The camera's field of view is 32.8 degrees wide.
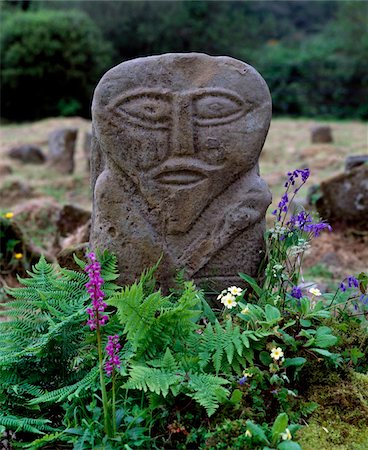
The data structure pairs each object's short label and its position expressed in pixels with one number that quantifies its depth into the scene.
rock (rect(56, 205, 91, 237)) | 6.64
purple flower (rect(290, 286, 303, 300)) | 3.17
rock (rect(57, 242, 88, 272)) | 4.14
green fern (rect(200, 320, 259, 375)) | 2.74
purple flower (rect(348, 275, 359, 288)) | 3.11
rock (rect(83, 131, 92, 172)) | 10.35
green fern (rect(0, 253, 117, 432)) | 2.79
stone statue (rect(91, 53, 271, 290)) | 3.55
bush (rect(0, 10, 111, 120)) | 17.44
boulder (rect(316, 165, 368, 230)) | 6.50
